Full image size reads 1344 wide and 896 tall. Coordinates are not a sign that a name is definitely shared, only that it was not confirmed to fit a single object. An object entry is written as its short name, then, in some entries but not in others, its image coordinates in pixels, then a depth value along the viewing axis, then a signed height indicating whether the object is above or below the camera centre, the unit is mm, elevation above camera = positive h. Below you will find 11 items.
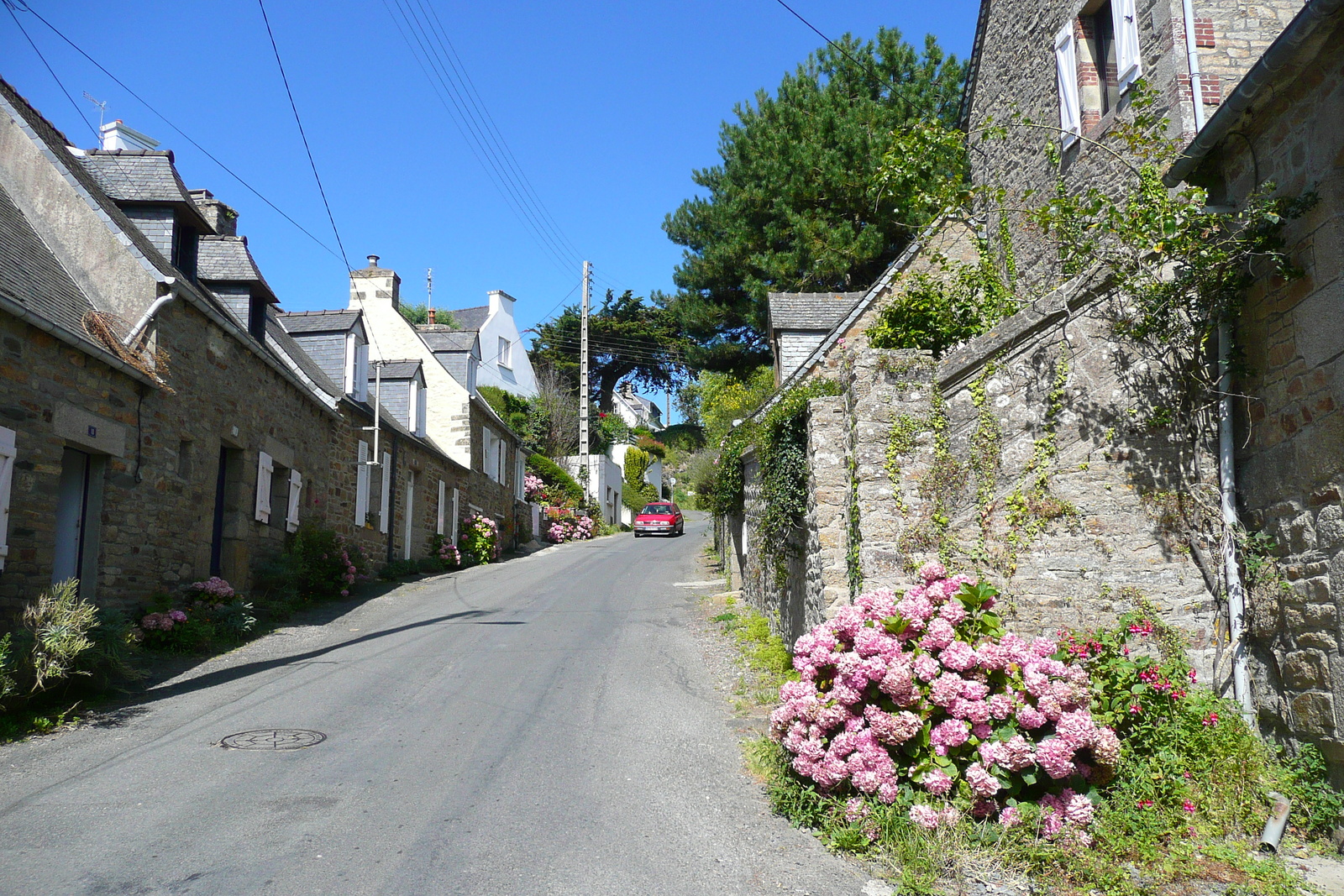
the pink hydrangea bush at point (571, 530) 32531 +678
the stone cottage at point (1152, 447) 4852 +675
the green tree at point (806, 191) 23234 +9452
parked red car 35000 +1035
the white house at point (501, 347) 39656 +9119
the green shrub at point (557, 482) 33628 +2495
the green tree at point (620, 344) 46812 +10546
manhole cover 6540 -1405
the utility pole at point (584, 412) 35781 +5335
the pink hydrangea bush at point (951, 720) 4754 -947
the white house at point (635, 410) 60541 +10028
